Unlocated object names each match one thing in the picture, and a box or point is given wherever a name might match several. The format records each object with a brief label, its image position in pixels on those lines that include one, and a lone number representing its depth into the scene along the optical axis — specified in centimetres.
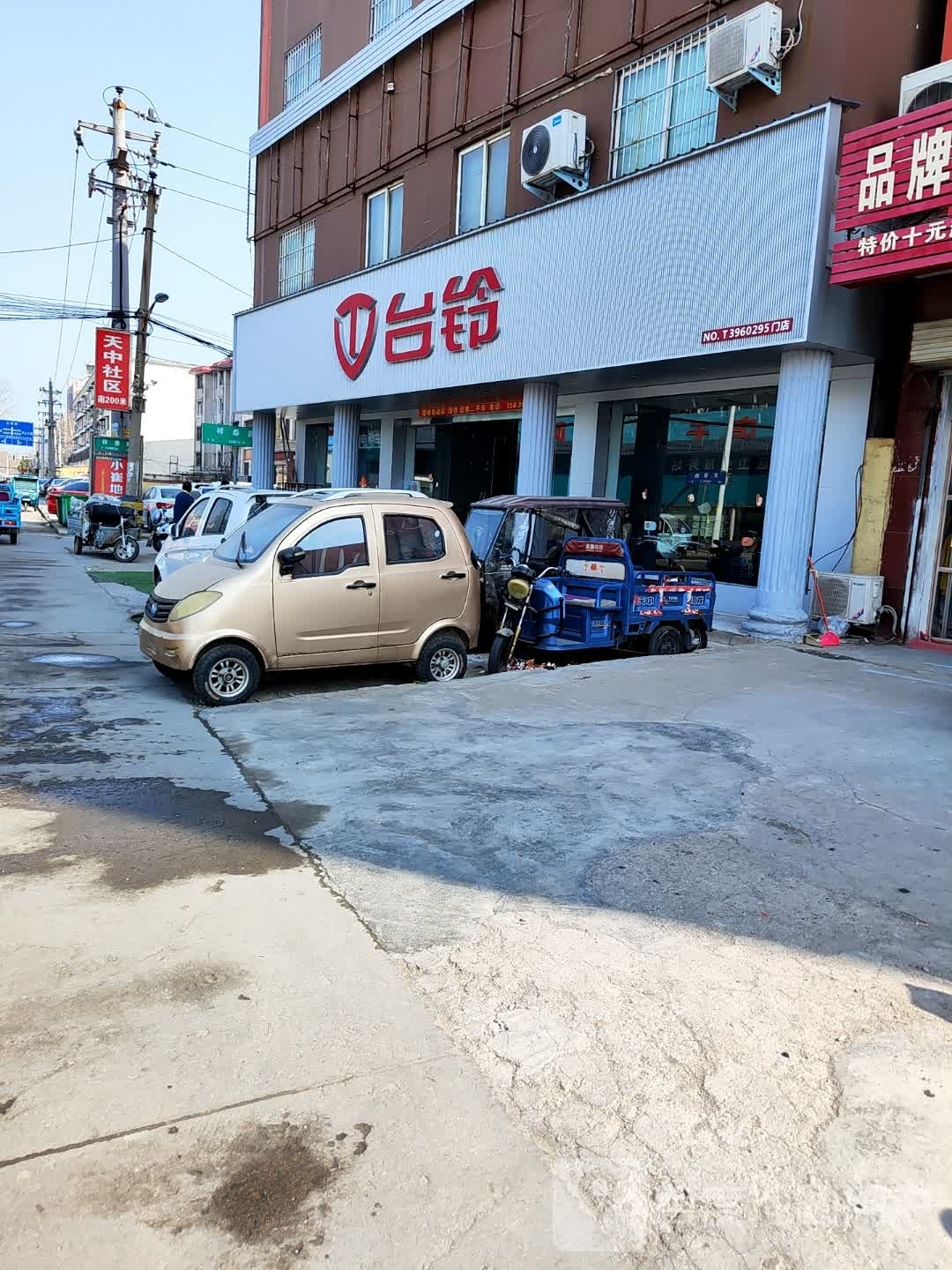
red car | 4150
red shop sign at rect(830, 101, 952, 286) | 970
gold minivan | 807
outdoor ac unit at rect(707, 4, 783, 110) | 1150
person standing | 1834
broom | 1166
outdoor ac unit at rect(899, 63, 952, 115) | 1009
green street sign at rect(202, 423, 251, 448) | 3522
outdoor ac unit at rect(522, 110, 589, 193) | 1499
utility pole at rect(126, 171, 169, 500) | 2897
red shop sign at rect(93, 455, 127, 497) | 3206
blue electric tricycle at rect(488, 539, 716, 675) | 1029
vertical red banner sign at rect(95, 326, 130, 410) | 2930
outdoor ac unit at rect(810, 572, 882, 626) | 1188
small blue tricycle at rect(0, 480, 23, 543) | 2531
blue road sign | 4269
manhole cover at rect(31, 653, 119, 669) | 972
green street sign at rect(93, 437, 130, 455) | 3112
